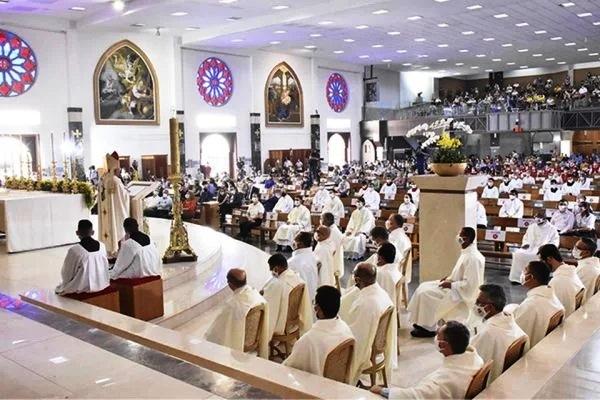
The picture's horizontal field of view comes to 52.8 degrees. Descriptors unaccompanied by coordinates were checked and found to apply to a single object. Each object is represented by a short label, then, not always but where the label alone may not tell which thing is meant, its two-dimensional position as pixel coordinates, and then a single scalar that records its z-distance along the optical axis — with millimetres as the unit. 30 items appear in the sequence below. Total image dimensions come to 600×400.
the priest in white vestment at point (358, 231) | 11203
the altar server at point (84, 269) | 5746
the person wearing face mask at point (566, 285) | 5324
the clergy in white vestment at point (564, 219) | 11001
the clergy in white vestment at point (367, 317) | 4957
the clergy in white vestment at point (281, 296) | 5785
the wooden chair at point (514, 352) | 3922
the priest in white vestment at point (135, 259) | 6215
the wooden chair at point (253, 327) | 4949
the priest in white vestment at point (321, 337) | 4055
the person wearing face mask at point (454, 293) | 6418
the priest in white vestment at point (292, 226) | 12156
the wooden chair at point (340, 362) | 3992
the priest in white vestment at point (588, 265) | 5922
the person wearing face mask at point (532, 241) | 8945
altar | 9016
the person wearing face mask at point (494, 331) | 3988
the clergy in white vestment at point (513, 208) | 12711
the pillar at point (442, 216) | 6781
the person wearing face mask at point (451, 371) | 3404
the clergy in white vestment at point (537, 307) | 4621
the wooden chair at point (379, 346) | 4918
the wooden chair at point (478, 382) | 3374
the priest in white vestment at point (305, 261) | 7363
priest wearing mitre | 8672
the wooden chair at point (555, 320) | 4547
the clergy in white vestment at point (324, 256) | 8180
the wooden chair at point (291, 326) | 5727
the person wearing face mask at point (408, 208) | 13078
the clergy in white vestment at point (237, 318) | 4996
